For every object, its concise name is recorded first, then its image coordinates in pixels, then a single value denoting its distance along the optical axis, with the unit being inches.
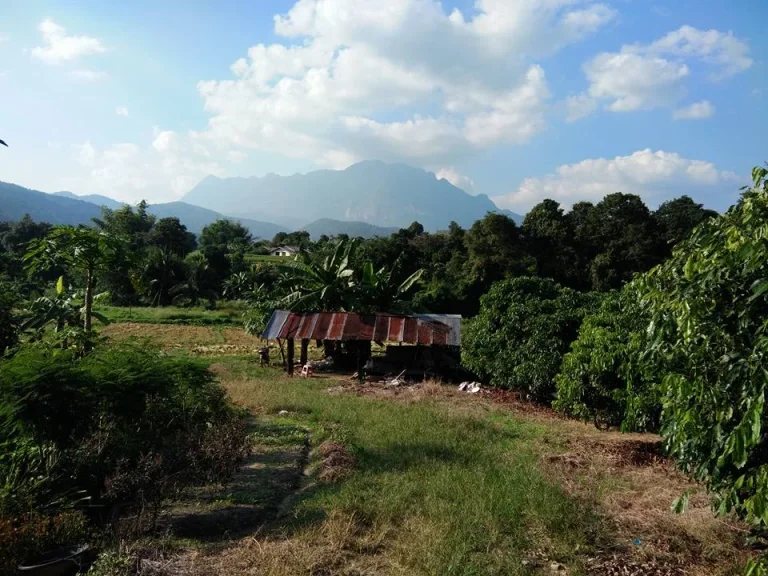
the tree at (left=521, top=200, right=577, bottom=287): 1574.8
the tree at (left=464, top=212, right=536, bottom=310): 1483.8
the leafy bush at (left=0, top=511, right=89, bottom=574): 168.4
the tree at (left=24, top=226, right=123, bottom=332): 350.6
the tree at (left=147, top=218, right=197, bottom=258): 2364.7
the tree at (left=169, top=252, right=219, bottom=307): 1720.0
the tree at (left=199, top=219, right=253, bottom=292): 1908.2
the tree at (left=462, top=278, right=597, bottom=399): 544.1
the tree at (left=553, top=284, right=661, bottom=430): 395.9
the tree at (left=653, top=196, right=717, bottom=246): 1560.8
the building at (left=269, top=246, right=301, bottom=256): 3076.3
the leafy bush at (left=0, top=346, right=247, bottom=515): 209.0
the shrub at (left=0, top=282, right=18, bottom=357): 345.4
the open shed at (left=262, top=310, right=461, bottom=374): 662.5
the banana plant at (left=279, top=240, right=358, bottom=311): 792.3
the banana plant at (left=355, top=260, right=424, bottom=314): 796.0
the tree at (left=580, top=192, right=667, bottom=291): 1443.2
